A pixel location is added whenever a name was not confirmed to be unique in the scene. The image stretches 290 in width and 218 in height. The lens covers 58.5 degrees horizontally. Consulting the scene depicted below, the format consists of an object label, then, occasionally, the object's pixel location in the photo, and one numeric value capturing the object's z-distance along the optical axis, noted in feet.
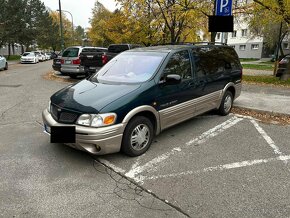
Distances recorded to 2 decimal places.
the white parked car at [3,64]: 64.75
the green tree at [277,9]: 35.60
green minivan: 12.25
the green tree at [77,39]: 237.04
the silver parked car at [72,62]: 41.60
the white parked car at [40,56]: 113.65
